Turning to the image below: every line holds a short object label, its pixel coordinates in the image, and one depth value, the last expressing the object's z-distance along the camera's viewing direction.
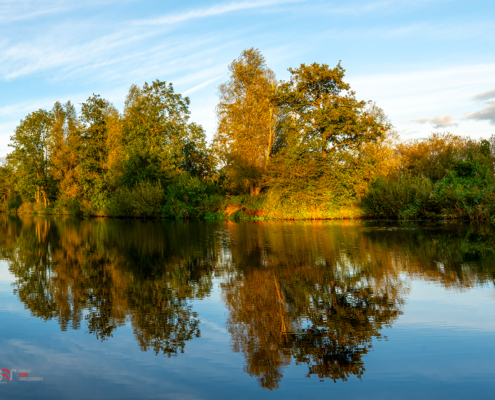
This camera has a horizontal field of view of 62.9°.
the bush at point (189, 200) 35.88
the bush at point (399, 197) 25.38
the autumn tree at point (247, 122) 36.31
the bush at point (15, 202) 62.12
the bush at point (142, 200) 36.25
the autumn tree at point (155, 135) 39.78
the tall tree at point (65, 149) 48.92
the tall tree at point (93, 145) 47.16
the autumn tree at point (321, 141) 30.64
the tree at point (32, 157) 54.22
